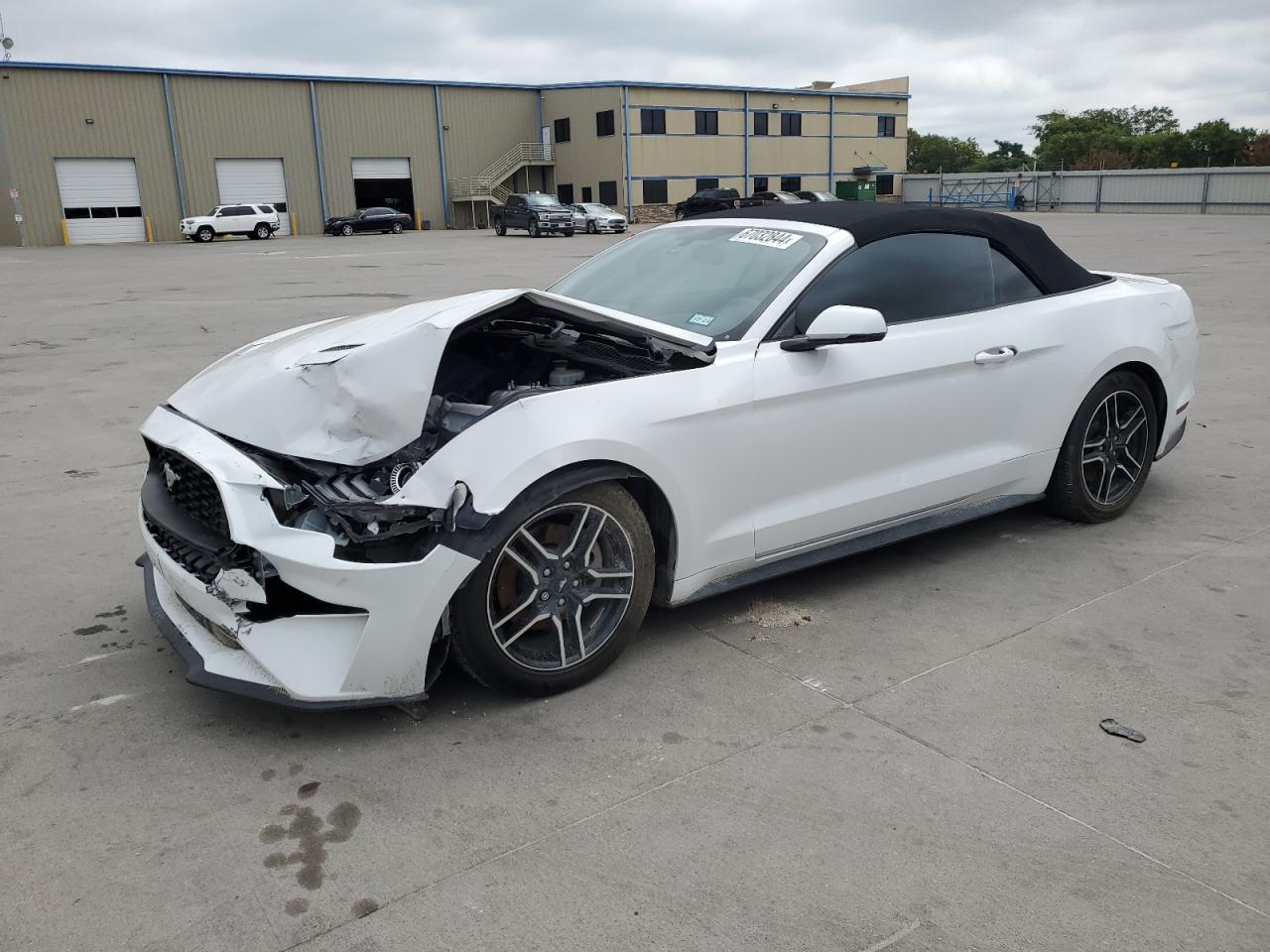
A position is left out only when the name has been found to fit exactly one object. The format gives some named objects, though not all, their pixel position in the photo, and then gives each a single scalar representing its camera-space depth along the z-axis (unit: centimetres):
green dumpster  5584
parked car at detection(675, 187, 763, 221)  4209
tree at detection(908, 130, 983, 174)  12250
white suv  4375
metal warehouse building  4522
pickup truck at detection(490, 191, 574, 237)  3938
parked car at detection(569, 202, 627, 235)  4112
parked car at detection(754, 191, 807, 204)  4122
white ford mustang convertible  303
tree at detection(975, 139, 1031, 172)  10242
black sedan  4834
